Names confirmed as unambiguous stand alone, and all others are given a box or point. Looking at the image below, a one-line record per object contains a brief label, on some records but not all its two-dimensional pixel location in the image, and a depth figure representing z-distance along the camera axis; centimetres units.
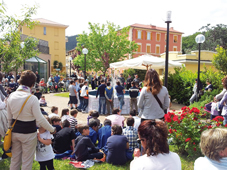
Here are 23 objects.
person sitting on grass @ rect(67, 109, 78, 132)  564
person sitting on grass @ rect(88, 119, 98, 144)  523
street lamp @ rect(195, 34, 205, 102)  1048
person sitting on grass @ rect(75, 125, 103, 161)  436
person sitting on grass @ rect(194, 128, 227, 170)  178
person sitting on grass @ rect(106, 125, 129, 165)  427
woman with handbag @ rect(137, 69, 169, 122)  395
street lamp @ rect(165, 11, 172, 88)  689
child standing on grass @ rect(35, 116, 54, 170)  347
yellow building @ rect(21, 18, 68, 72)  4516
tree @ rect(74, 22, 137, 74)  3212
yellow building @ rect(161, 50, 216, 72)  2383
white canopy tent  1090
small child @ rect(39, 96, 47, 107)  1168
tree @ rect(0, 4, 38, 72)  666
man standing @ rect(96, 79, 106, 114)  993
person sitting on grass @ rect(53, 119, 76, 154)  457
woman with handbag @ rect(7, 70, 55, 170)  297
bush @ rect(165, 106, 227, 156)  433
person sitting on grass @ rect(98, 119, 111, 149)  510
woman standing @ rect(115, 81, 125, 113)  986
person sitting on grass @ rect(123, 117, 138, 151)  484
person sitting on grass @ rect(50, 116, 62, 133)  476
